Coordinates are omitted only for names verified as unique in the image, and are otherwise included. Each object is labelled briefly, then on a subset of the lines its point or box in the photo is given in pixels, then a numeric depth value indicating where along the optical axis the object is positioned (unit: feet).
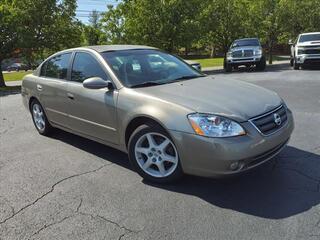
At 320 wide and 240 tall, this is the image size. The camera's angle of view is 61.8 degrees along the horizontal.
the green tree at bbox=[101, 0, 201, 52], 50.02
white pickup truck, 42.26
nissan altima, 8.68
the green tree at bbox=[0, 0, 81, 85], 44.02
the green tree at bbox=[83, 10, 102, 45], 54.58
